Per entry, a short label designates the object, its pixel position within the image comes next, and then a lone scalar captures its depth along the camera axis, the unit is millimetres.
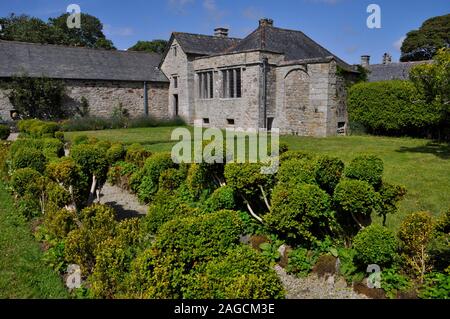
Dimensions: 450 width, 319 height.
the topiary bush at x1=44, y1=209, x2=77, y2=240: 5520
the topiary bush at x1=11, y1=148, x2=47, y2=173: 8203
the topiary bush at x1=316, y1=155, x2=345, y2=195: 5699
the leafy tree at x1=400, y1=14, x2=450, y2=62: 48062
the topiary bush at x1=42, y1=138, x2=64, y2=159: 9049
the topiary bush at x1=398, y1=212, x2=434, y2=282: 4527
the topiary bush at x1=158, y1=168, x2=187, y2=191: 7997
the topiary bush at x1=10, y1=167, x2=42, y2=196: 7062
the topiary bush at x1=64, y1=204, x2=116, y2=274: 4688
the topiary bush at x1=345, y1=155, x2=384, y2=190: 5086
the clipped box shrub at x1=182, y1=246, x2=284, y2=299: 3236
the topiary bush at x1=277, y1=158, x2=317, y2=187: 5715
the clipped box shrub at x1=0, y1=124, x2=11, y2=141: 18692
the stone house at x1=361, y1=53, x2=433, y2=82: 31378
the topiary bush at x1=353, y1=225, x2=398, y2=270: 4406
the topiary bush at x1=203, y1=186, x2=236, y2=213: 6531
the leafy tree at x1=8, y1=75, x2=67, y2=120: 24906
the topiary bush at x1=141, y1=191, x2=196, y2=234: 4875
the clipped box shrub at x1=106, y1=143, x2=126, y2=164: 9826
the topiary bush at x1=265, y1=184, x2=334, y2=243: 5141
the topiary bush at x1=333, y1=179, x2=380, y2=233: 4781
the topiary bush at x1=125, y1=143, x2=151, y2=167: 10109
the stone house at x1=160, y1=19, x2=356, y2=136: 20594
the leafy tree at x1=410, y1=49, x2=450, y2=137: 11609
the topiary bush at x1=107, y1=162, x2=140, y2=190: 10125
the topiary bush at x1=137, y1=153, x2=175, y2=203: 8401
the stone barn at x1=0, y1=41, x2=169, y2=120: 26359
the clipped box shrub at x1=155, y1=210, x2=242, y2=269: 3982
